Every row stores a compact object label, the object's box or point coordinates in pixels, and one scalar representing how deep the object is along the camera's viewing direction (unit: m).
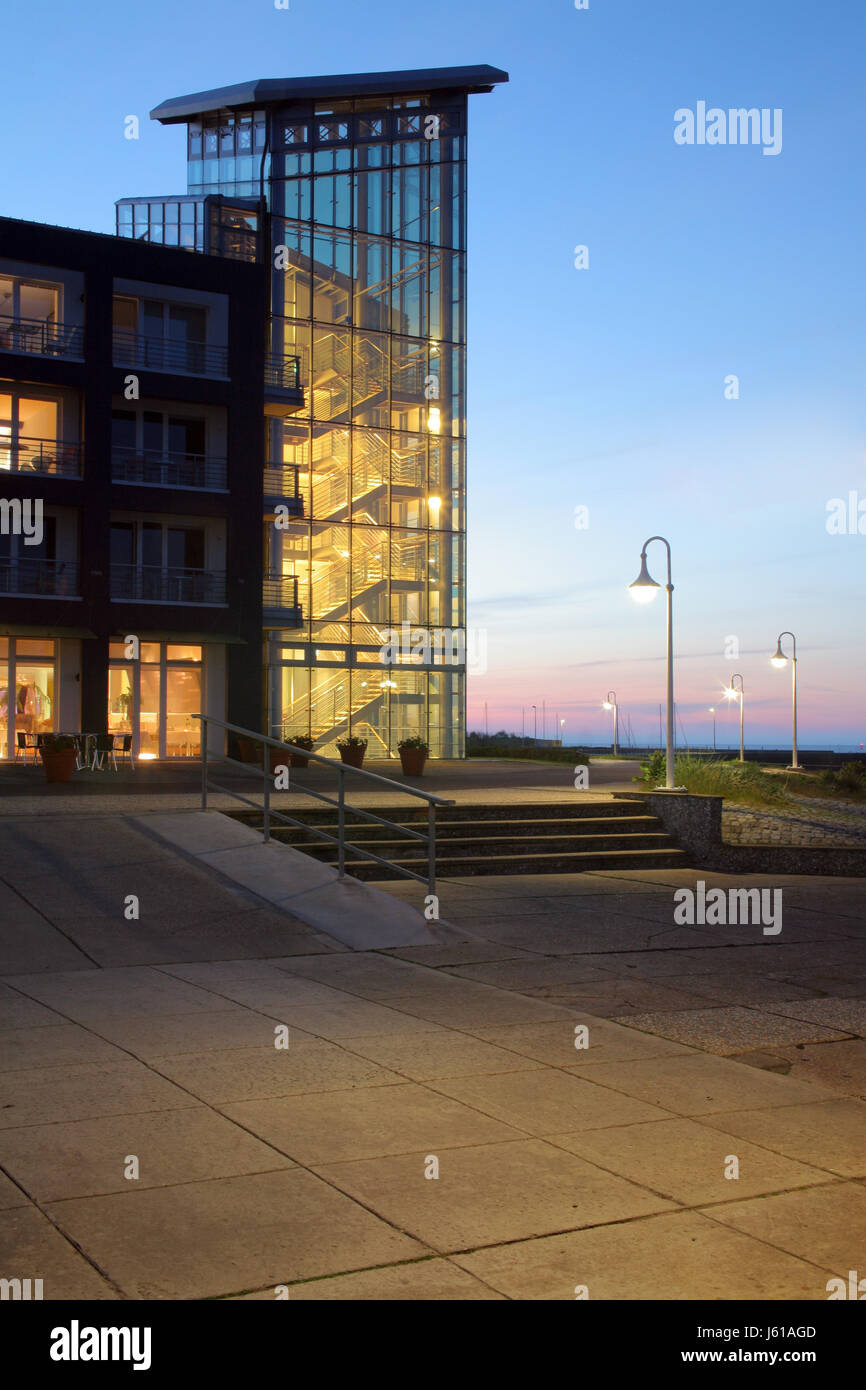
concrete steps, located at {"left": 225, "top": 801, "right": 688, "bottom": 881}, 13.27
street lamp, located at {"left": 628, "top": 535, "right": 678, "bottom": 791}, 17.19
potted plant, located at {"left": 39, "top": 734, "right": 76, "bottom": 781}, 21.11
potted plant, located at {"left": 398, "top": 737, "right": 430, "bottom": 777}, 25.97
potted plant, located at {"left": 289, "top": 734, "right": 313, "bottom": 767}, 30.77
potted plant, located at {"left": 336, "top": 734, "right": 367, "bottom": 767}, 26.35
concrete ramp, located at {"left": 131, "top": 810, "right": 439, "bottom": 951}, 9.40
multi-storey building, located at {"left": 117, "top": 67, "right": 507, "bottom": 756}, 38.97
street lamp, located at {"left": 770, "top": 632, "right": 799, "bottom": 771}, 38.16
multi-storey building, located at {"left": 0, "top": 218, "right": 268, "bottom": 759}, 32.22
